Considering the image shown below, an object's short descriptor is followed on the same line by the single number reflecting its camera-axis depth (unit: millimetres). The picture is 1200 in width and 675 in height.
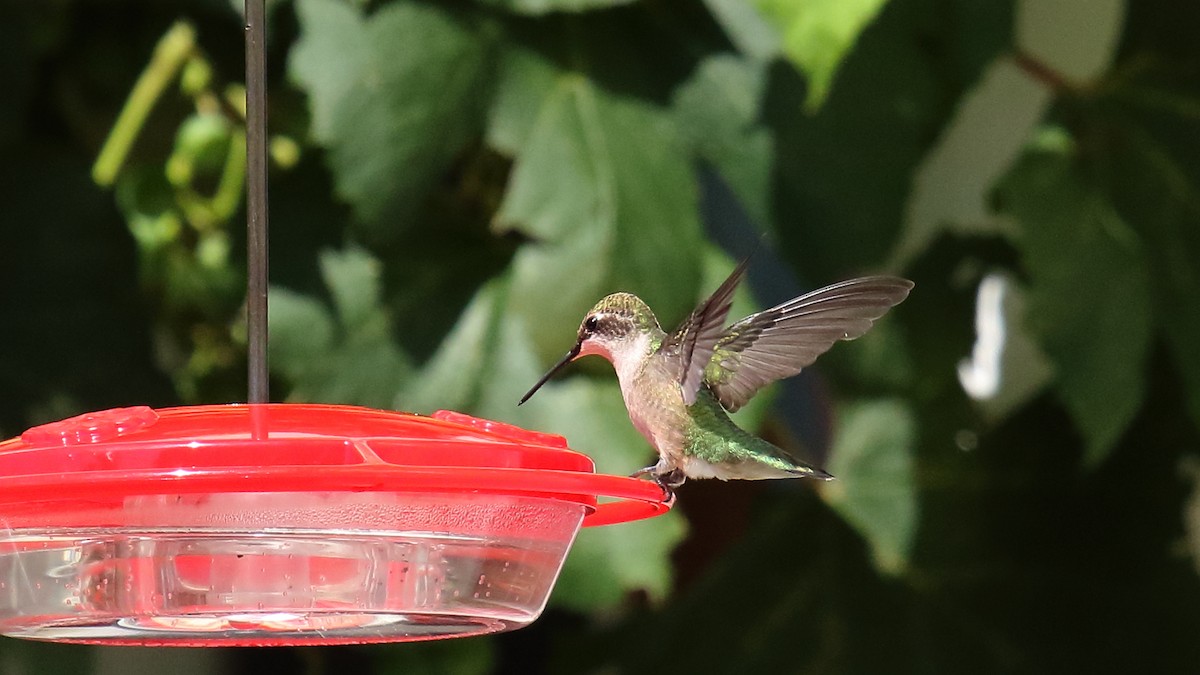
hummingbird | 2947
